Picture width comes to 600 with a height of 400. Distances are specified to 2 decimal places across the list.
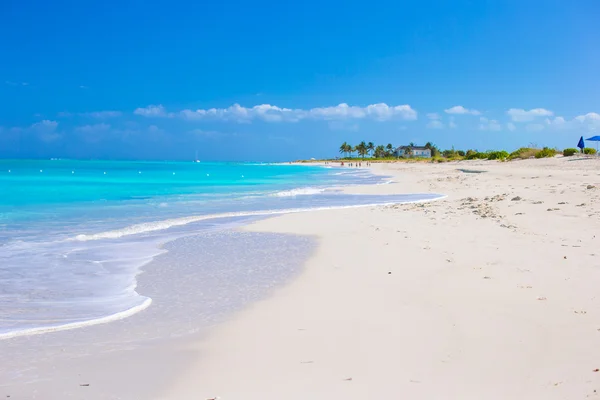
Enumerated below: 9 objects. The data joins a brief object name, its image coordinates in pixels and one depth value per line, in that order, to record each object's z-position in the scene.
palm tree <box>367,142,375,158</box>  180.38
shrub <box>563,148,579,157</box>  47.91
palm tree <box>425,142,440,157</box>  162.05
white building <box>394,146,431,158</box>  162.25
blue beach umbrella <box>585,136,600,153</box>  47.34
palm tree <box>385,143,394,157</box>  173.25
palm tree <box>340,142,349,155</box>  194.73
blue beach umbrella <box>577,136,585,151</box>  48.12
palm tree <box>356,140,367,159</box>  181.75
